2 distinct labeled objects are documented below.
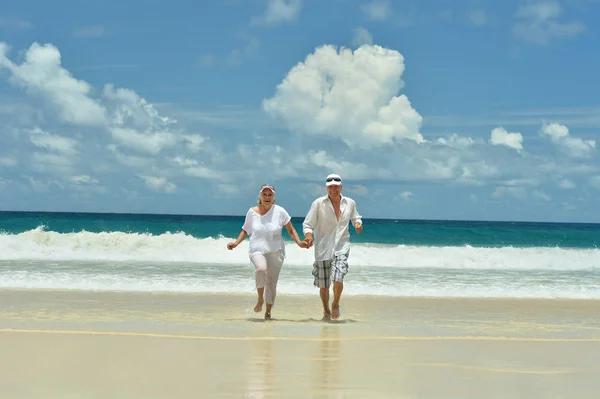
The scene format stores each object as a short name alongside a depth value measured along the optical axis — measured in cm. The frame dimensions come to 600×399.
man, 1031
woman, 1027
